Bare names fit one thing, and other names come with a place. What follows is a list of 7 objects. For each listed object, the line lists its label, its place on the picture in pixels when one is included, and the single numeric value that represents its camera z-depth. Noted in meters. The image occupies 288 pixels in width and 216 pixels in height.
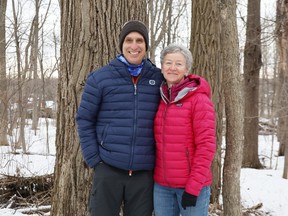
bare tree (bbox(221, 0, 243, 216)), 3.10
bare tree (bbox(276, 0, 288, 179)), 11.26
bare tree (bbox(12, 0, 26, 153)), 8.06
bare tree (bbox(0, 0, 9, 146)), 7.03
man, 2.48
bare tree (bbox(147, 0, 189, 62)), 16.18
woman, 2.32
